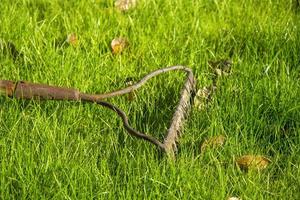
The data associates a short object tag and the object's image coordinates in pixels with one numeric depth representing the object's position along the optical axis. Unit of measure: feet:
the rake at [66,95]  12.34
